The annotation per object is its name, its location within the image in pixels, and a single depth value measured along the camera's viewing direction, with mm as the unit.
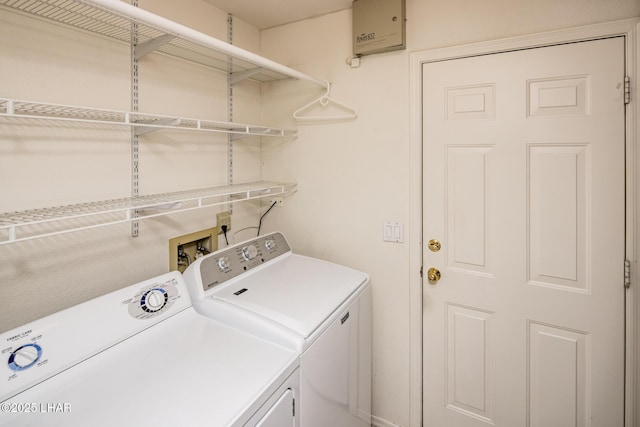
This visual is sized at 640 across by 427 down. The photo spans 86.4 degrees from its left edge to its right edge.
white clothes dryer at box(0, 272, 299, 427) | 905
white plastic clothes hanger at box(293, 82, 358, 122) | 2002
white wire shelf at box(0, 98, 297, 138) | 1042
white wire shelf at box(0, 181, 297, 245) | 1130
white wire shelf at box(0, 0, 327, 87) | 1117
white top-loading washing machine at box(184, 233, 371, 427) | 1283
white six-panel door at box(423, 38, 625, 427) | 1468
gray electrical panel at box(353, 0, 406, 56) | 1742
